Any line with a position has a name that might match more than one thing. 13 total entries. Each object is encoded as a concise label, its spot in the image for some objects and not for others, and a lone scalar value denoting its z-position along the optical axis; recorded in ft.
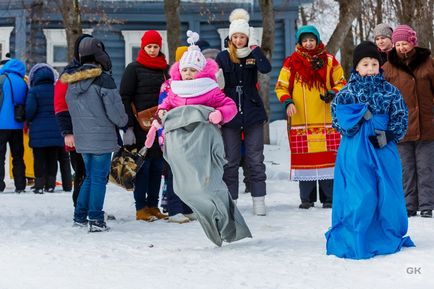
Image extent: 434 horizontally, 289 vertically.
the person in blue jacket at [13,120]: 34.04
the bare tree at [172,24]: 47.98
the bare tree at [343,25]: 50.96
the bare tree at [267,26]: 45.85
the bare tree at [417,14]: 54.13
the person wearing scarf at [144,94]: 24.07
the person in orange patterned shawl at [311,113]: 25.89
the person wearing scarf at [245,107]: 24.35
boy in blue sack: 16.40
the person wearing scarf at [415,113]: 23.38
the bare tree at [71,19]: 44.45
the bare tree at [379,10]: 67.95
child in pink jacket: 18.40
